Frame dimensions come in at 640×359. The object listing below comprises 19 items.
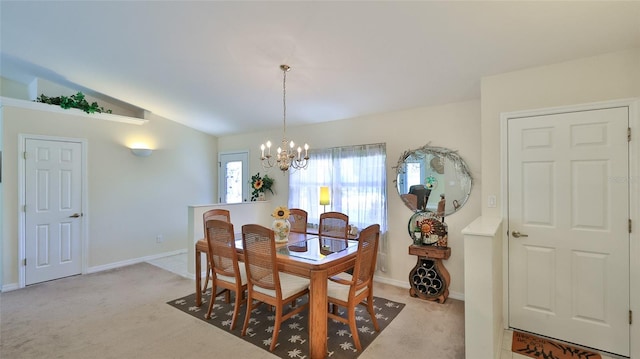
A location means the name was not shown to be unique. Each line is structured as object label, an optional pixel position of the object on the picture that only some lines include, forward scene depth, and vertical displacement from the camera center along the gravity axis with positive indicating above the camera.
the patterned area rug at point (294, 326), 2.35 -1.41
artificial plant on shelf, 4.05 +1.14
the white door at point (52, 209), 3.86 -0.43
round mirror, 3.33 -0.01
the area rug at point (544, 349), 2.25 -1.40
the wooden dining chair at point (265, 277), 2.33 -0.84
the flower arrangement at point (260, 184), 5.07 -0.08
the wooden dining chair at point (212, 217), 3.20 -0.50
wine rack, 3.22 -1.11
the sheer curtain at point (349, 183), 3.90 -0.05
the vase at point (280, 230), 3.08 -0.55
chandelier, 2.99 +0.25
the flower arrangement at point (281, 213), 3.13 -0.37
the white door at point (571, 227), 2.27 -0.41
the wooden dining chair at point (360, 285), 2.34 -0.94
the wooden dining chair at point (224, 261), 2.65 -0.81
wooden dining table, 2.20 -0.72
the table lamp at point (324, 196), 3.88 -0.23
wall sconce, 4.88 +0.49
